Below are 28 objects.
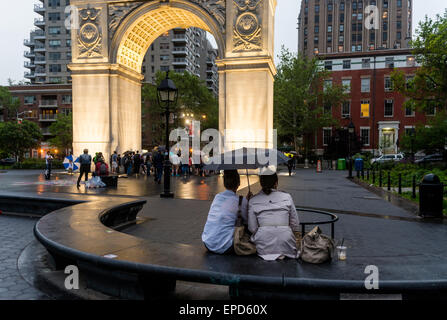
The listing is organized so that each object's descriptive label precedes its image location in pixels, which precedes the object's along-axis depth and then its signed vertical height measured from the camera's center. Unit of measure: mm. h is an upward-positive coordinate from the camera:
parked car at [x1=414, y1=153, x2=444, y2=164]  36256 -1239
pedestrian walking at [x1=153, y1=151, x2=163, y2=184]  18892 -969
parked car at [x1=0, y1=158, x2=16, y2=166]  49869 -2235
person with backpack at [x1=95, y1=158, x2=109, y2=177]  16094 -1064
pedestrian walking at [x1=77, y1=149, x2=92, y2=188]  15469 -720
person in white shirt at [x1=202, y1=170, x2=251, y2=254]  4270 -888
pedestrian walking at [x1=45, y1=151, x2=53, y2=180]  20953 -1319
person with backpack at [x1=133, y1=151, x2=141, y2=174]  24548 -1241
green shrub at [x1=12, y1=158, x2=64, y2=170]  36812 -2020
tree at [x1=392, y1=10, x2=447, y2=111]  27531 +6054
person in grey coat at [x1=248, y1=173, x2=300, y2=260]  4023 -892
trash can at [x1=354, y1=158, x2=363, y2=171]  26922 -1341
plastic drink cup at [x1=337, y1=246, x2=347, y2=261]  3992 -1215
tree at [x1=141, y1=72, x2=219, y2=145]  51156 +6802
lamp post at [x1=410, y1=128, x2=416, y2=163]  27197 +184
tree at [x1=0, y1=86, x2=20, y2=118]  64938 +8272
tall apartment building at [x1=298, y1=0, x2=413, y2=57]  85625 +29804
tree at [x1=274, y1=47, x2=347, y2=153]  45969 +6496
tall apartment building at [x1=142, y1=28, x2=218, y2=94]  80000 +20849
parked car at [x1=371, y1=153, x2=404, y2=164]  37688 -1156
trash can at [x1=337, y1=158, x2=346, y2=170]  37188 -1958
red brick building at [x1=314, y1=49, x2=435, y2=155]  48125 +6755
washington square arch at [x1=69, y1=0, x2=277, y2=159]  23828 +6127
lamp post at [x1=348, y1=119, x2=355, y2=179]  24334 +1013
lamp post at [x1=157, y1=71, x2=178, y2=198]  12370 +1694
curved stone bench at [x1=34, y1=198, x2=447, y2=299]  3354 -1292
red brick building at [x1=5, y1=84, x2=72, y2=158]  66438 +8355
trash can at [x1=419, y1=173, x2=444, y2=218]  9328 -1352
